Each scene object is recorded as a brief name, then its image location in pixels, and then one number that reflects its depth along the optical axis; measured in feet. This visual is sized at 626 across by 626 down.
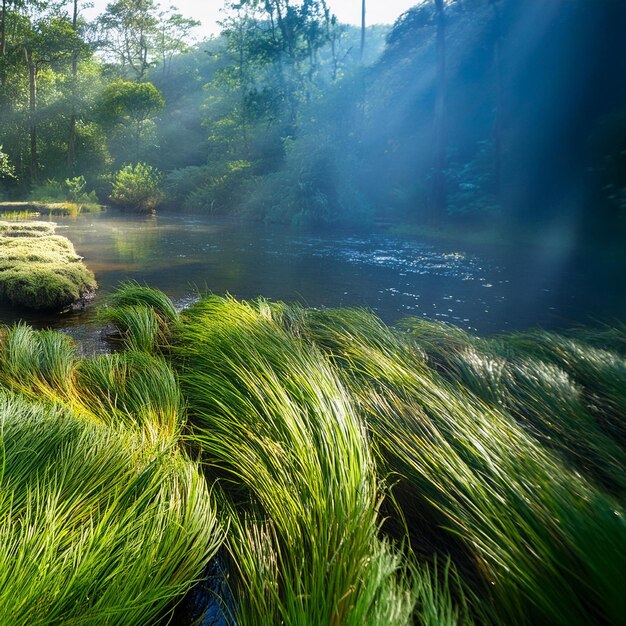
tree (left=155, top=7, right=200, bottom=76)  113.50
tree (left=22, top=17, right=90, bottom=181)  71.10
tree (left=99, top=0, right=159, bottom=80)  98.17
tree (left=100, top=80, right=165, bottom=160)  78.84
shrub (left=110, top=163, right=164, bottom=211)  62.59
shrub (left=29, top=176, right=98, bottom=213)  62.85
